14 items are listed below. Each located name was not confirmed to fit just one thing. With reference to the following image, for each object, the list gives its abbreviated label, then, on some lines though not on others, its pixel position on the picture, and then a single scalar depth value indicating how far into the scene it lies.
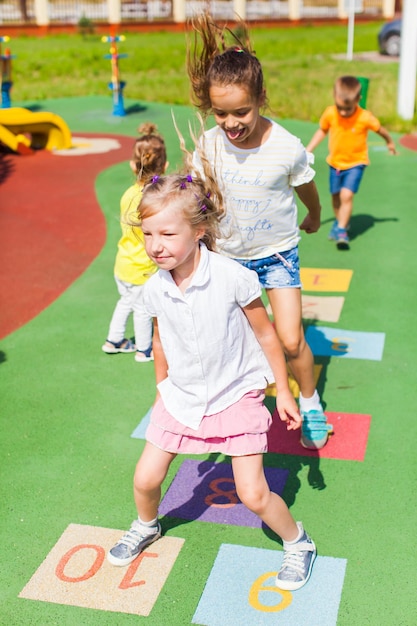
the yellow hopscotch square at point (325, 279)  6.74
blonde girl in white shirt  3.03
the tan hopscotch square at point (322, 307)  6.12
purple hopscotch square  3.77
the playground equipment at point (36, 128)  13.07
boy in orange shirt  7.76
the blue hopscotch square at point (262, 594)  3.11
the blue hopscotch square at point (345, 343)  5.46
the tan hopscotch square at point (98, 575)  3.25
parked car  27.30
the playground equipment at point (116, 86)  15.34
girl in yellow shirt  5.00
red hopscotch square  4.25
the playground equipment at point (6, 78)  16.56
